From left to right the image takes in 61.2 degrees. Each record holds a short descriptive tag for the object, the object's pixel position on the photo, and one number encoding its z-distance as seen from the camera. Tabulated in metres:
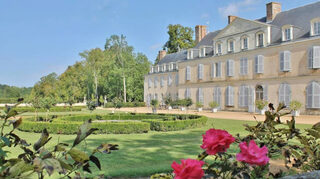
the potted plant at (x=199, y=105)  25.11
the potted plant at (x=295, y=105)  17.33
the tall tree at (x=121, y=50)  39.94
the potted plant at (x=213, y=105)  23.98
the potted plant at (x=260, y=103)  18.23
